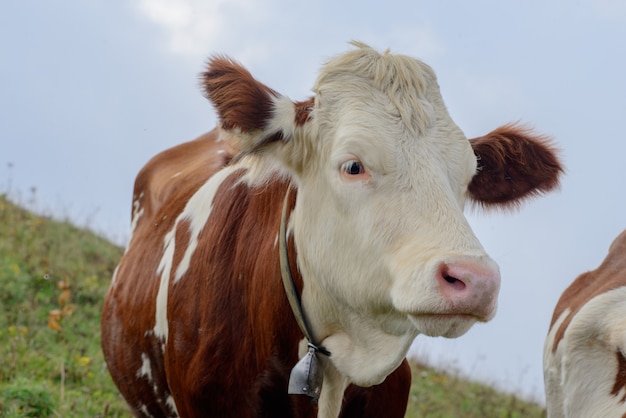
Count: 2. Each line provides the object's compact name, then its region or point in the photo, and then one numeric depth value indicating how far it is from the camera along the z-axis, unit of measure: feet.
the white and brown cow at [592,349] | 17.10
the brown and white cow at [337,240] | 11.80
